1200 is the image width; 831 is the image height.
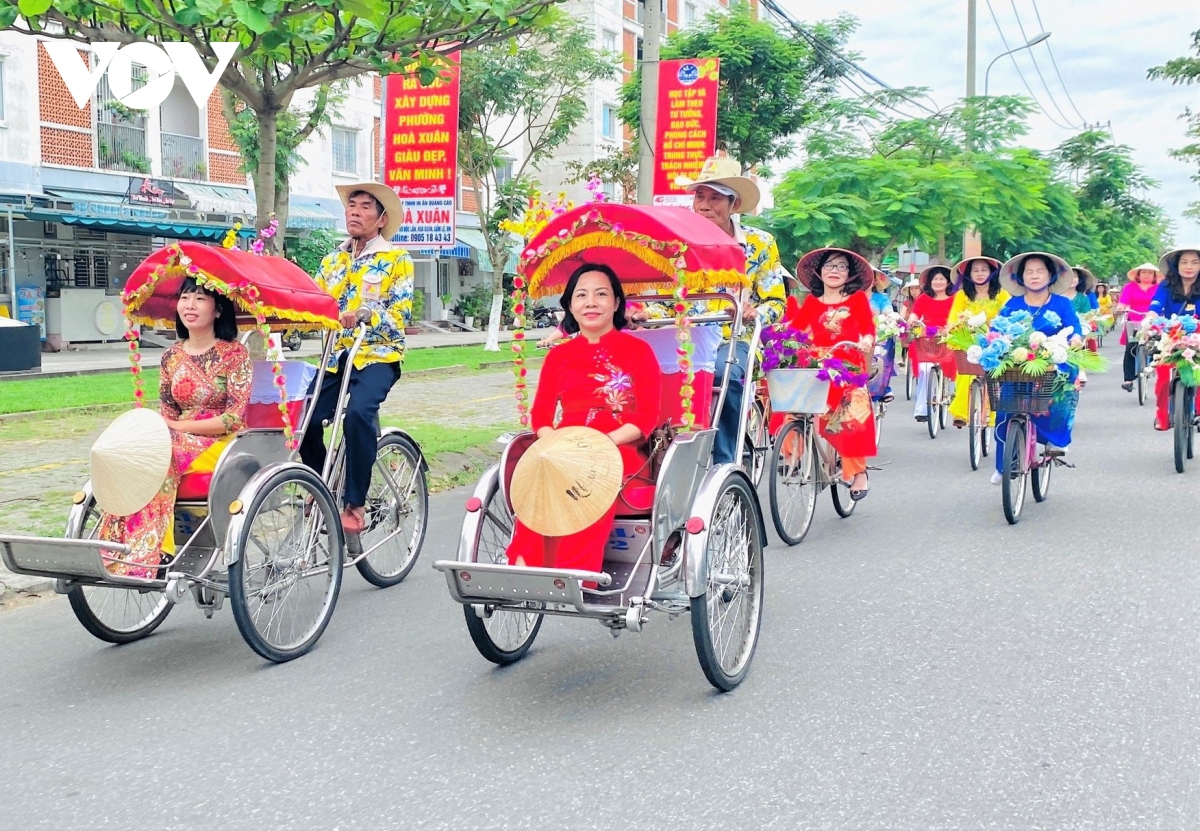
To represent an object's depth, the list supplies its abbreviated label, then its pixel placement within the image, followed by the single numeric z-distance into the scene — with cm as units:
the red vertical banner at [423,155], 1811
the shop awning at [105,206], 2467
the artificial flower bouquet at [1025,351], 776
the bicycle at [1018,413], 773
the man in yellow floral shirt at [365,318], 599
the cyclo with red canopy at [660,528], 424
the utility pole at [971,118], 2358
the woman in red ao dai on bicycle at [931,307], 1295
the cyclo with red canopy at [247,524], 465
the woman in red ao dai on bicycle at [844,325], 766
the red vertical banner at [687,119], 1833
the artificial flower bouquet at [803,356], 719
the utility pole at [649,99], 1365
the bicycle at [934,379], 1239
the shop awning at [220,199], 2772
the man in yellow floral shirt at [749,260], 651
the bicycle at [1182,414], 944
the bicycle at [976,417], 1003
